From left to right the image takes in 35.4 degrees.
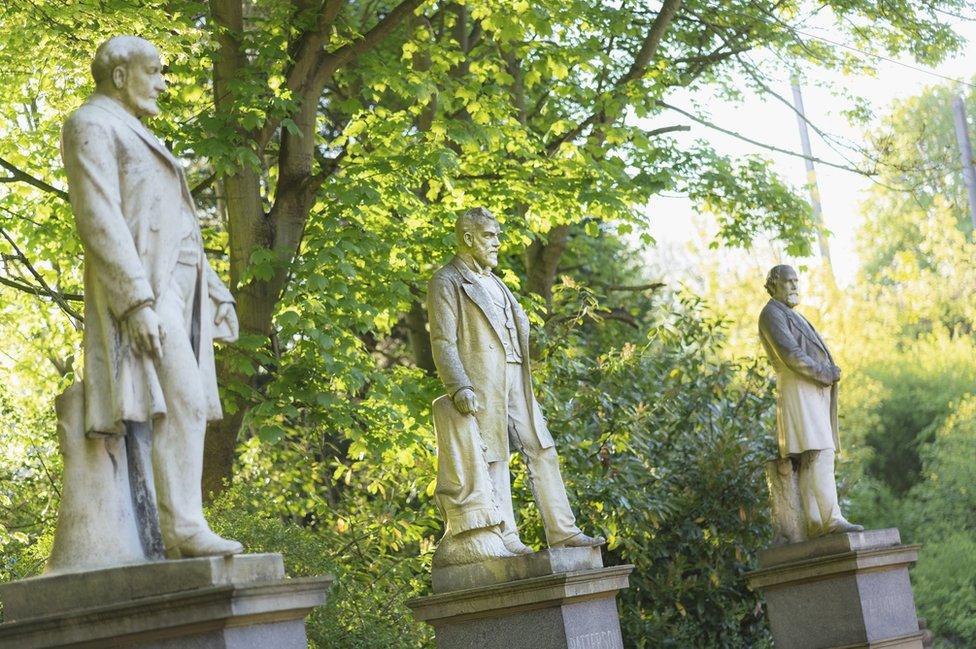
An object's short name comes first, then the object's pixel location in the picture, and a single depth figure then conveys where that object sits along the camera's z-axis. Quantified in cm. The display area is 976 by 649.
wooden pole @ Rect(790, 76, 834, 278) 1727
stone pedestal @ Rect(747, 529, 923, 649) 1114
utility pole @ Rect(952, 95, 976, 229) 3150
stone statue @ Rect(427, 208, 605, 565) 897
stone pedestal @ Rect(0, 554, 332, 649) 541
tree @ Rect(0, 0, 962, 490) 1275
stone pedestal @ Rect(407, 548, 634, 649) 867
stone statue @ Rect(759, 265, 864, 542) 1129
